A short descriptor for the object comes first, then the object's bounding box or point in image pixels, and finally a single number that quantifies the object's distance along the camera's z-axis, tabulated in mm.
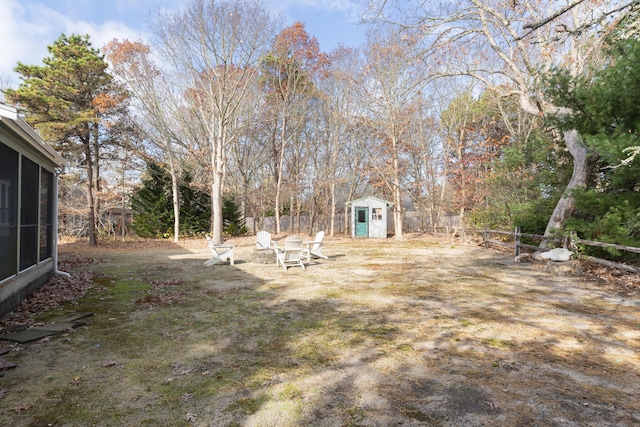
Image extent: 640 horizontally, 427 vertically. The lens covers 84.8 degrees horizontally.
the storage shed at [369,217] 22609
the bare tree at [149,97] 16156
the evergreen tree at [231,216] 21203
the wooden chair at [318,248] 10898
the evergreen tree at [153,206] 18750
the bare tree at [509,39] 9297
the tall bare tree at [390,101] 18953
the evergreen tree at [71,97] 14375
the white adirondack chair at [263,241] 10906
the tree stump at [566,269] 7910
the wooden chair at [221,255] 9789
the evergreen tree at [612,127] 6473
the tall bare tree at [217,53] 14156
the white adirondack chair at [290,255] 9094
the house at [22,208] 4805
